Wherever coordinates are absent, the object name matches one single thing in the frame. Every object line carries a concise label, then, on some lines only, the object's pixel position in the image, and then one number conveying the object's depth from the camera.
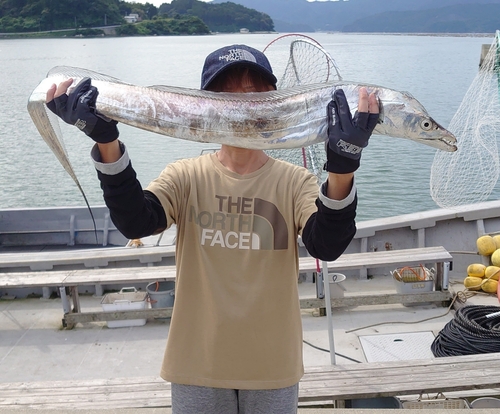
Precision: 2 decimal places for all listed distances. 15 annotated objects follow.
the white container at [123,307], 5.76
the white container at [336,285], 5.95
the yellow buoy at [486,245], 6.64
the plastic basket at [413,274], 6.16
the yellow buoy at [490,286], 6.18
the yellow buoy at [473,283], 6.25
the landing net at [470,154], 5.84
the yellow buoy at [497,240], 6.69
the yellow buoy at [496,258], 6.37
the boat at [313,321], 3.89
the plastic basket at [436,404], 3.75
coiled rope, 4.54
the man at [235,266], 2.17
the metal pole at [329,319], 4.17
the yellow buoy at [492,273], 6.22
